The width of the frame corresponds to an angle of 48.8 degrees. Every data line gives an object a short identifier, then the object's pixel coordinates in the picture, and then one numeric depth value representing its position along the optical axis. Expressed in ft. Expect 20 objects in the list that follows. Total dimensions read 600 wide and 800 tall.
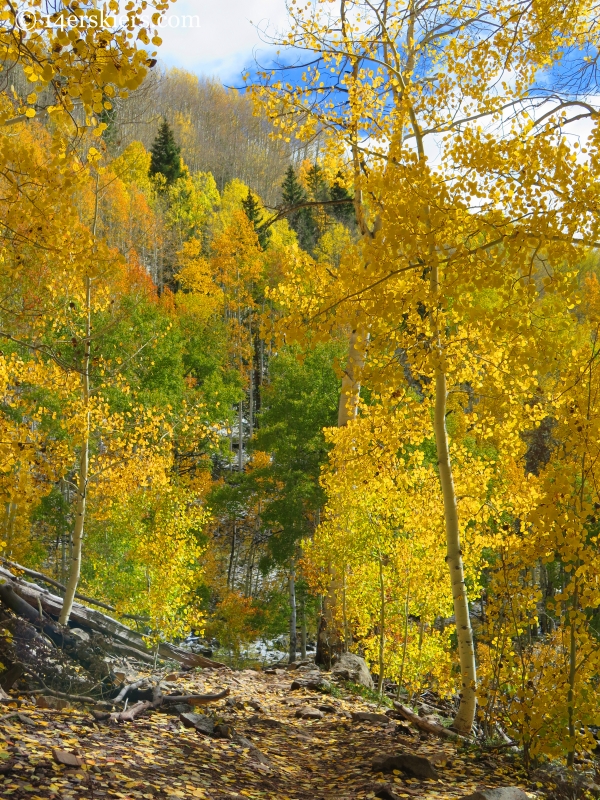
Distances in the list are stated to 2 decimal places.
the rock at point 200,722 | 17.72
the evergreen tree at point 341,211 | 136.41
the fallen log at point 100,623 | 25.11
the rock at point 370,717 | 21.70
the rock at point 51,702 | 16.75
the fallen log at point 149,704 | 16.62
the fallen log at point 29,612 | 22.57
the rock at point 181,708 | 19.12
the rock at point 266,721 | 20.89
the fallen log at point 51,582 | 30.23
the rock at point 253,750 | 16.33
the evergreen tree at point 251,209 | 118.32
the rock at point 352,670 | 31.60
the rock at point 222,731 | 17.63
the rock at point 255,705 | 22.88
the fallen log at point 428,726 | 19.61
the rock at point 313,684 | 28.67
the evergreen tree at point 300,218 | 134.51
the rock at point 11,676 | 17.85
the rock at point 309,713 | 23.20
